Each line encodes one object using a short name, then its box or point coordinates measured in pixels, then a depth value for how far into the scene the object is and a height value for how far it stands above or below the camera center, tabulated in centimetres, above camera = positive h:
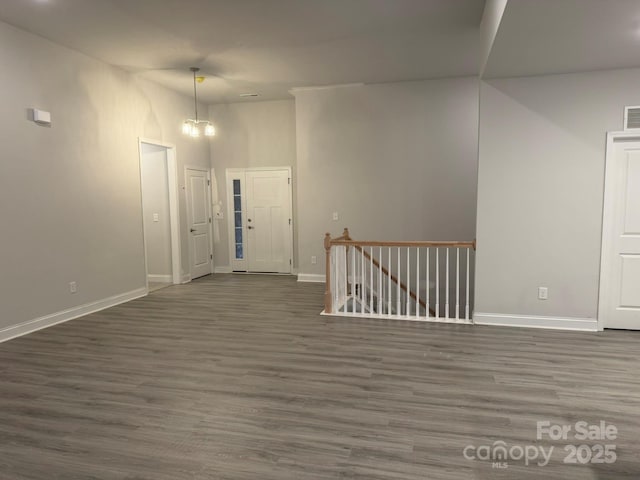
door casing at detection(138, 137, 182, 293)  709 -12
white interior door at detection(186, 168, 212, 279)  760 -29
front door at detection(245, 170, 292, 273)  795 -28
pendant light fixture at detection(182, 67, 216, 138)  632 +116
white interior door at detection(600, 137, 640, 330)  431 -38
